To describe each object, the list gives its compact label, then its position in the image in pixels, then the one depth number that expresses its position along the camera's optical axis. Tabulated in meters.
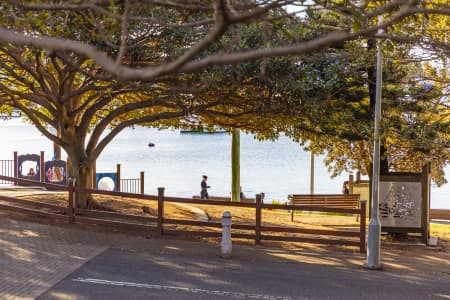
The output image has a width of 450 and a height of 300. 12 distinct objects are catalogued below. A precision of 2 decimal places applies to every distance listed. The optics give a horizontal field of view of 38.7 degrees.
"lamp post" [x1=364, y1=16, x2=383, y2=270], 13.08
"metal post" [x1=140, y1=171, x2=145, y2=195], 27.88
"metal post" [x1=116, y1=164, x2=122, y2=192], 26.44
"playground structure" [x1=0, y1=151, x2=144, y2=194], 26.60
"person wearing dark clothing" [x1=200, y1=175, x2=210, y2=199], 29.24
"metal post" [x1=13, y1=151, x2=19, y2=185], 30.08
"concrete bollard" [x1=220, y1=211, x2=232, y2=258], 13.56
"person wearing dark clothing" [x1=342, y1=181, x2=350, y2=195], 34.93
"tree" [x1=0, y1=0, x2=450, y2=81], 4.73
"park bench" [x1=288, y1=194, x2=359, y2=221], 20.95
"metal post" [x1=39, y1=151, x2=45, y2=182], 28.71
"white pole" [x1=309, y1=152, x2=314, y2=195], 31.31
